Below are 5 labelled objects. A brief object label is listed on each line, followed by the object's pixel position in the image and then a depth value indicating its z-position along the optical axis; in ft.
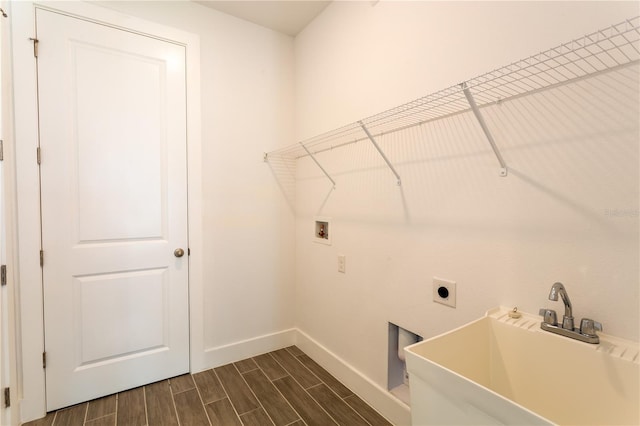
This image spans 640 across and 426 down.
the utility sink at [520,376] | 2.50
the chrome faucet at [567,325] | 2.97
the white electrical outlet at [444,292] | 4.50
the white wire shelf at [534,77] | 2.94
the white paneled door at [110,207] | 5.73
